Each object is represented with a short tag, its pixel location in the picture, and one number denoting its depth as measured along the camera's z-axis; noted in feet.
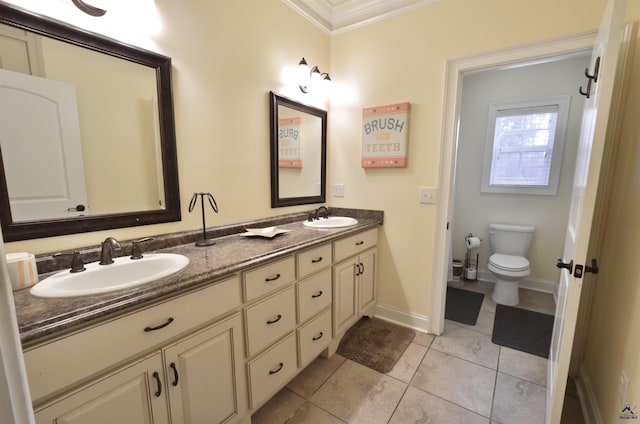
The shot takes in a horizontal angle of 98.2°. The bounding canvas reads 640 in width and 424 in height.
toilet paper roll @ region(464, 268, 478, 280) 10.55
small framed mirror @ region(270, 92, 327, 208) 6.69
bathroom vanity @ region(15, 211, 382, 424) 2.57
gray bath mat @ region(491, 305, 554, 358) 6.75
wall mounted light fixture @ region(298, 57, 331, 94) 7.09
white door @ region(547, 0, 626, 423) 3.36
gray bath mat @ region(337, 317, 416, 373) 6.30
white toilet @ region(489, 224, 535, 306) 8.46
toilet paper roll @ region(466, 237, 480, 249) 10.05
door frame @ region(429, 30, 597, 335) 5.37
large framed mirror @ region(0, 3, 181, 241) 3.37
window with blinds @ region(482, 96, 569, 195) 9.04
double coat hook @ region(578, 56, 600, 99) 4.01
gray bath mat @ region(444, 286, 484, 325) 8.03
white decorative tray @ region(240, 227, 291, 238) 5.42
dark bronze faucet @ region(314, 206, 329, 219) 7.46
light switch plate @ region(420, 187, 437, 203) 6.86
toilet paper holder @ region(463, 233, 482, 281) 10.11
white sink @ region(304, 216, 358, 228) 6.64
